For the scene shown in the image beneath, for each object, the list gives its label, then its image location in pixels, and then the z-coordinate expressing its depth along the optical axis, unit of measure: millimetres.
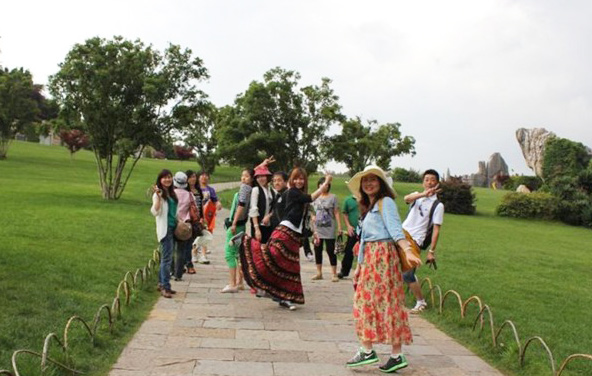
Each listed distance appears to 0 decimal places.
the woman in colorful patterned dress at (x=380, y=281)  4711
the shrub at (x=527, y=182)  41875
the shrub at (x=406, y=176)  55938
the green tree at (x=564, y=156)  39606
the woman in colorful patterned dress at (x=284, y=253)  6770
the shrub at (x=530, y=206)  28438
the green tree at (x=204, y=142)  44969
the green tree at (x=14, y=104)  40906
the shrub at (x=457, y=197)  28453
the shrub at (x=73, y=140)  47031
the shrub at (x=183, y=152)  65438
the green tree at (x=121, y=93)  22438
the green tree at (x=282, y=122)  30750
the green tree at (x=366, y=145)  32594
